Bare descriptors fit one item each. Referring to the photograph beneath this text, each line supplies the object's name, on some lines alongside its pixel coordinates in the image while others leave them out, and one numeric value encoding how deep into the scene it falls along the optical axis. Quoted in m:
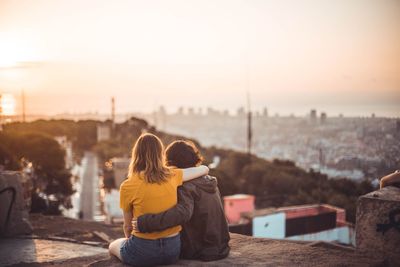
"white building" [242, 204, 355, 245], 17.47
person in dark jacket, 4.00
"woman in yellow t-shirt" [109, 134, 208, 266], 3.73
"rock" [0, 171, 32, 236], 6.84
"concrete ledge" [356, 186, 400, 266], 4.01
